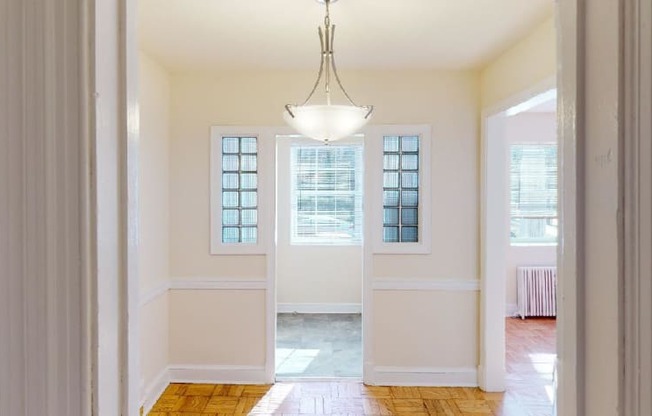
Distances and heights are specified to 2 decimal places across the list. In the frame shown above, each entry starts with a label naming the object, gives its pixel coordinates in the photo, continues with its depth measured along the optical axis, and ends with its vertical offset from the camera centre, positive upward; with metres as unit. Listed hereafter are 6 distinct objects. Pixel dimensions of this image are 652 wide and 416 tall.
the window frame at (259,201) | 3.44 +0.03
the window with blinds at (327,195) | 5.66 +0.13
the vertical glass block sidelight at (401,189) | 3.45 +0.13
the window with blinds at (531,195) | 5.54 +0.12
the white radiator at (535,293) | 5.29 -1.12
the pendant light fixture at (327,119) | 2.07 +0.43
